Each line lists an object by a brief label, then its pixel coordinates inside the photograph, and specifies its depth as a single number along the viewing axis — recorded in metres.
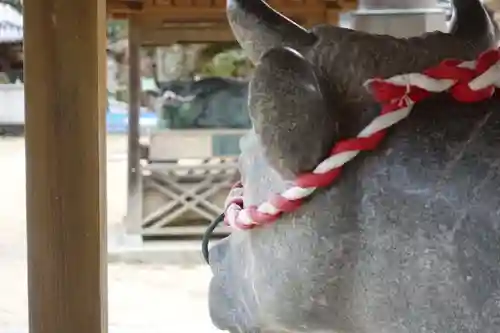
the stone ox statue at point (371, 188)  1.27
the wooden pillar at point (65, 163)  1.82
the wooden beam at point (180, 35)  5.37
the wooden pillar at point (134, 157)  5.63
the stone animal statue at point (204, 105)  5.73
